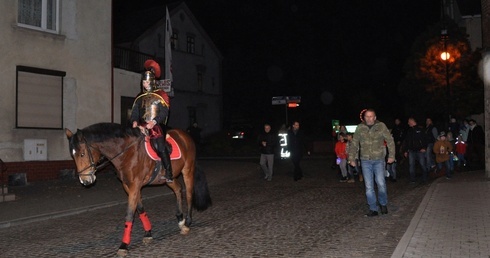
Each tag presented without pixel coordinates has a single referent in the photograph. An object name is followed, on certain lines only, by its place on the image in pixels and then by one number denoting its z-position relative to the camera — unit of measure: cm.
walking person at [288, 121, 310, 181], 1642
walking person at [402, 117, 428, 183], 1470
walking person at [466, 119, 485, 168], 1852
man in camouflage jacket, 941
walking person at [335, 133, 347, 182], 1591
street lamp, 2369
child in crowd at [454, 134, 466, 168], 1814
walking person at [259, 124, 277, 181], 1644
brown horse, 679
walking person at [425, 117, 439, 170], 1508
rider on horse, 768
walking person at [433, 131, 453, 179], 1568
